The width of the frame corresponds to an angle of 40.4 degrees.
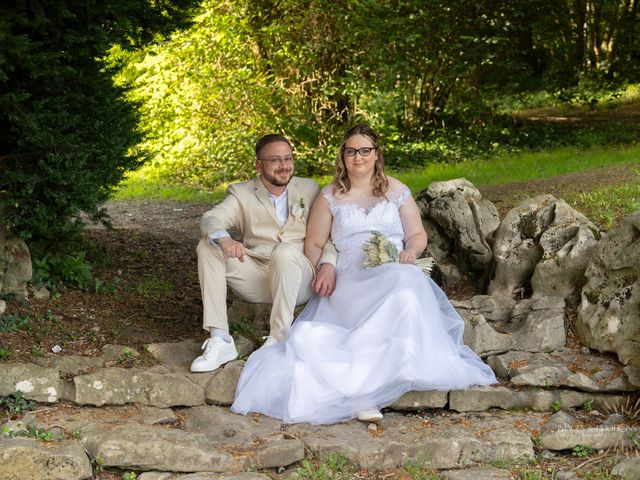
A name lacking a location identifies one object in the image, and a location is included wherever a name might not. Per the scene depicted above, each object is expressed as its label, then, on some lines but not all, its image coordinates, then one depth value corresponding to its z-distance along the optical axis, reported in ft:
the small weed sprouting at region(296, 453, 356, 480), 15.10
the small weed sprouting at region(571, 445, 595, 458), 16.06
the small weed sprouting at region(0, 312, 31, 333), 19.71
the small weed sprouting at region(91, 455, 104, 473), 15.06
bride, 16.69
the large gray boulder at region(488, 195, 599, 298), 20.36
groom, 18.01
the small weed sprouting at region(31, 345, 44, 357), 18.46
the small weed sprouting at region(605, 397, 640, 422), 16.90
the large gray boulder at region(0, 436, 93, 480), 14.48
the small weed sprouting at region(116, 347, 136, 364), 18.52
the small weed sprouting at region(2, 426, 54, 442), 15.38
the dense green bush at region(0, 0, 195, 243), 19.99
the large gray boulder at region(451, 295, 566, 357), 19.16
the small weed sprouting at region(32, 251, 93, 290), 22.49
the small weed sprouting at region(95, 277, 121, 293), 22.88
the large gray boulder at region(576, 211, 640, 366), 18.33
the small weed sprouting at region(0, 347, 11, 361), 18.12
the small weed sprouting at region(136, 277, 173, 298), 23.32
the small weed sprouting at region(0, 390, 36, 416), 16.46
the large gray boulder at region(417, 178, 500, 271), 22.88
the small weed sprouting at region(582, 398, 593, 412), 17.43
